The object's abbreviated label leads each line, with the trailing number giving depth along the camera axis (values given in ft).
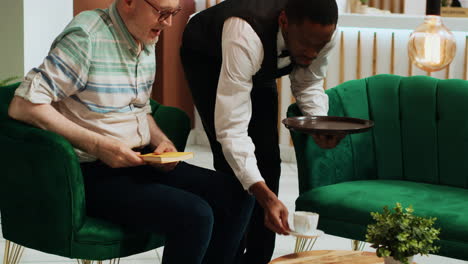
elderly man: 7.48
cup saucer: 7.09
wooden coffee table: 7.15
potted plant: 6.37
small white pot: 6.48
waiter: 7.84
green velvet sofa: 9.34
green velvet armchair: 7.53
